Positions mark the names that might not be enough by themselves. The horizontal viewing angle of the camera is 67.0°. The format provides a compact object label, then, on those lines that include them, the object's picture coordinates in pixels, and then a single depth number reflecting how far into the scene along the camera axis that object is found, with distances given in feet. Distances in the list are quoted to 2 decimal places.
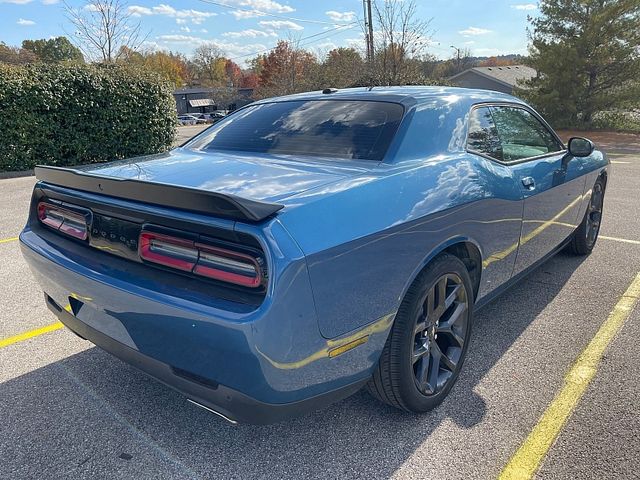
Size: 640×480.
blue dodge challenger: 5.52
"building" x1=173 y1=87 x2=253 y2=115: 243.81
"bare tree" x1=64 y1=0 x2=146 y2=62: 56.54
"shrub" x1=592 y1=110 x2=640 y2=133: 76.54
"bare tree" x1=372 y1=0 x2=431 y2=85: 64.85
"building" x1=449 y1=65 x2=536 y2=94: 144.15
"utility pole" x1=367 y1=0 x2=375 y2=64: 69.15
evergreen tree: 69.82
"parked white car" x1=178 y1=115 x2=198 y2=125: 174.04
